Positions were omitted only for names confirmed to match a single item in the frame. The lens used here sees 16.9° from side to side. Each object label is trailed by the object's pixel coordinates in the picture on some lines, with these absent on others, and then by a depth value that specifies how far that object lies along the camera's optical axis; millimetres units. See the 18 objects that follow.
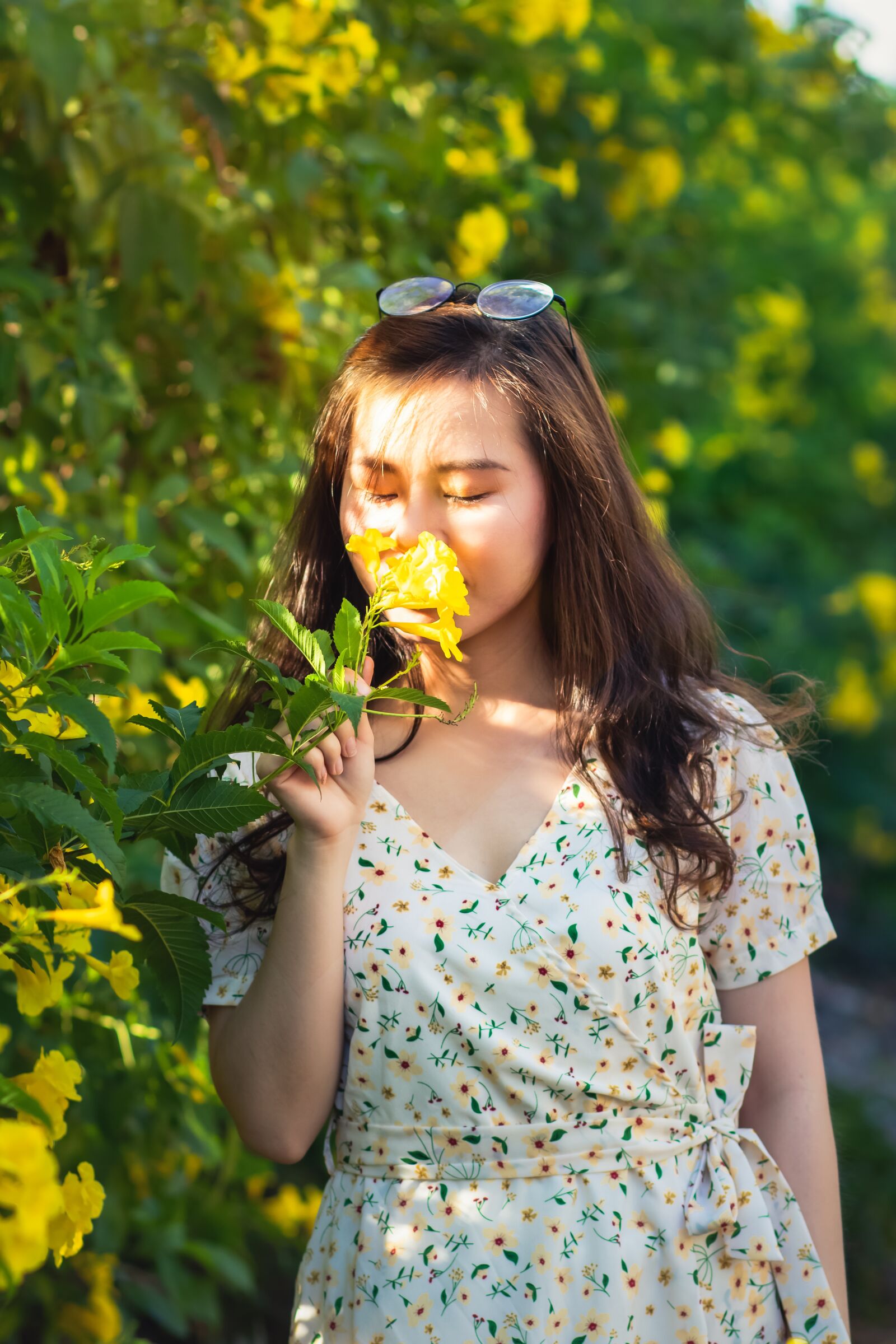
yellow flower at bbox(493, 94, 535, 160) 2959
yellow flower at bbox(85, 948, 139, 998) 1966
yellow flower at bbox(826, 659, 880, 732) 5657
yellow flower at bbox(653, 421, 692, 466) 3464
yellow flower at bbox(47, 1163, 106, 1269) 1937
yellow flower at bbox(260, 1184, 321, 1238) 2739
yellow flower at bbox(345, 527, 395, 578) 2034
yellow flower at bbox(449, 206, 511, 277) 2818
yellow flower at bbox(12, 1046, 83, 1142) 1944
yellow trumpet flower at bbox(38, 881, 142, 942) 1784
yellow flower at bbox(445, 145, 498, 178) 2847
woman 2107
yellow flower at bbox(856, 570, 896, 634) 5635
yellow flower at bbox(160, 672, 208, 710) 2361
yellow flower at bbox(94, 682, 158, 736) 2274
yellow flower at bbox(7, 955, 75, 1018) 1944
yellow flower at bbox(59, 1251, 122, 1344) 2469
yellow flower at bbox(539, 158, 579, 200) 3183
